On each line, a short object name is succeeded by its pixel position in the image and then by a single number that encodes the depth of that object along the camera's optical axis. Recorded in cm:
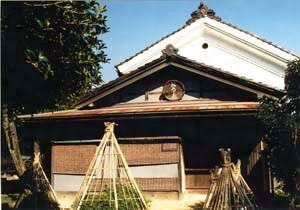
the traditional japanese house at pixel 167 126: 1421
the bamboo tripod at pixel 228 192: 1110
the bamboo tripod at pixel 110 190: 1102
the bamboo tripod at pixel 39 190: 1330
